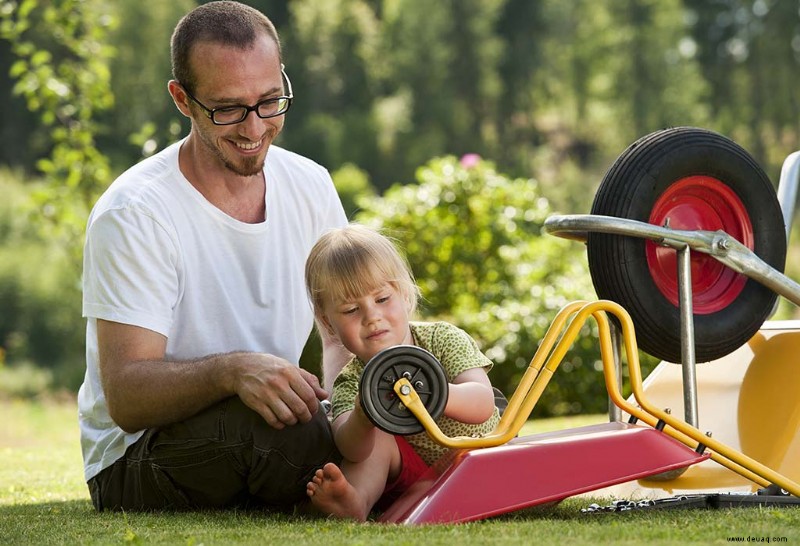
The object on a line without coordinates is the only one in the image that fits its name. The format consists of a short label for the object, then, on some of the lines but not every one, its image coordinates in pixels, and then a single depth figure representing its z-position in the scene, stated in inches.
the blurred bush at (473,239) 609.0
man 227.9
